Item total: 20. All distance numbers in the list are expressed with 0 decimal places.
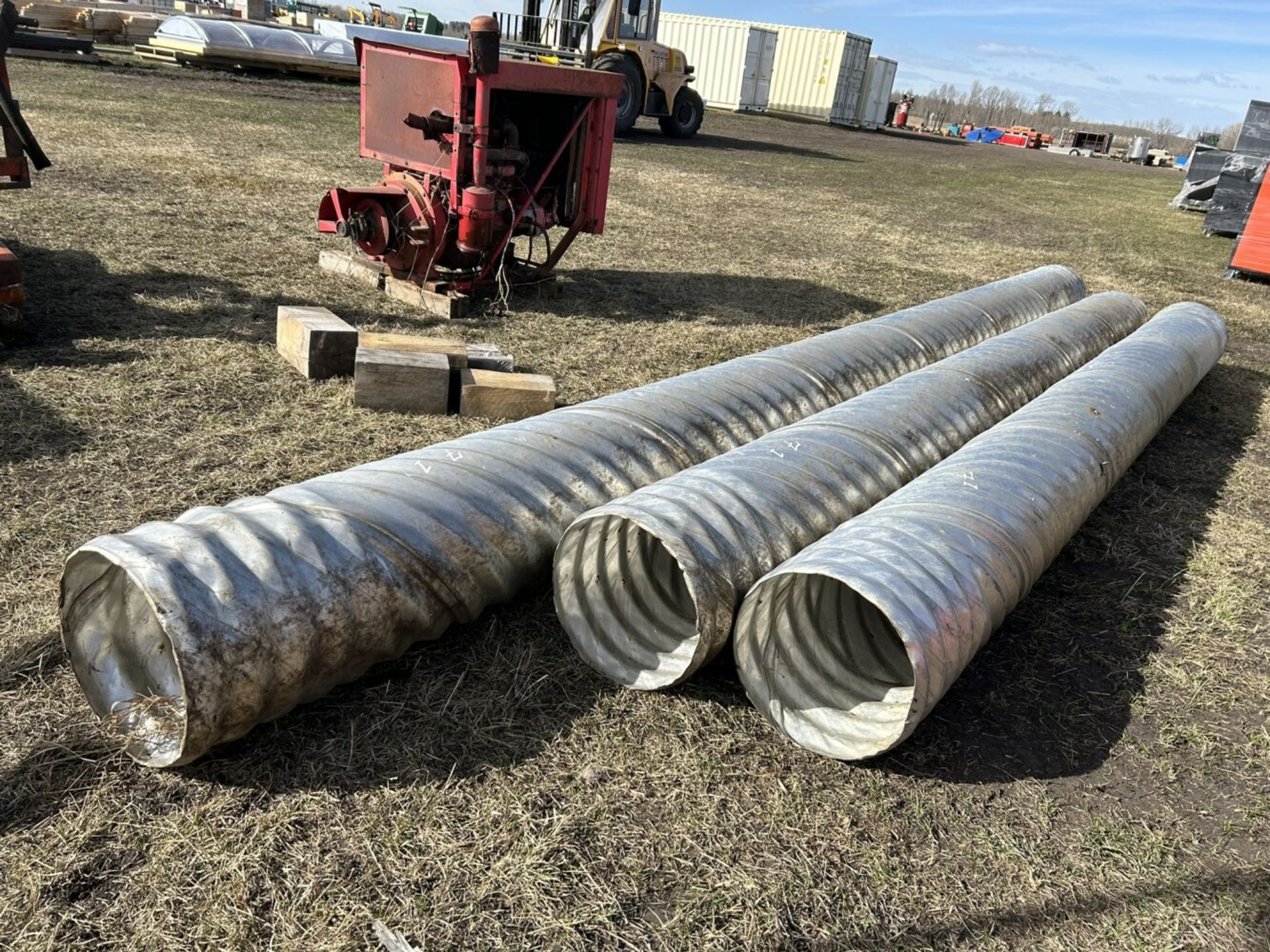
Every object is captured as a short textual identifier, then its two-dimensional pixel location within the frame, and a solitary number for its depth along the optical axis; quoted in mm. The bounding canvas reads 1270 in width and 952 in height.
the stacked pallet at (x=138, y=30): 23266
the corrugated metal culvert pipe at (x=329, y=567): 2230
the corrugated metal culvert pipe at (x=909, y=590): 2477
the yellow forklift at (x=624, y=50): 15461
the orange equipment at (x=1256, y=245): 11070
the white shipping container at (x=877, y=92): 39719
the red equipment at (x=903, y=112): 48000
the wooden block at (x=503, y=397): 4668
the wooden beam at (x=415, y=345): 4840
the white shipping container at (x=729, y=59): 33312
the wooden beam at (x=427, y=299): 6305
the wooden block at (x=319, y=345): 4824
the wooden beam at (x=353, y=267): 6750
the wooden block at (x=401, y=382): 4547
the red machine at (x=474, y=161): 5785
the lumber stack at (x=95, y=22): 22547
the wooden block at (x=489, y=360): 5047
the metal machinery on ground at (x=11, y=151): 4762
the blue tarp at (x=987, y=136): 49781
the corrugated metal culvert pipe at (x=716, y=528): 2727
